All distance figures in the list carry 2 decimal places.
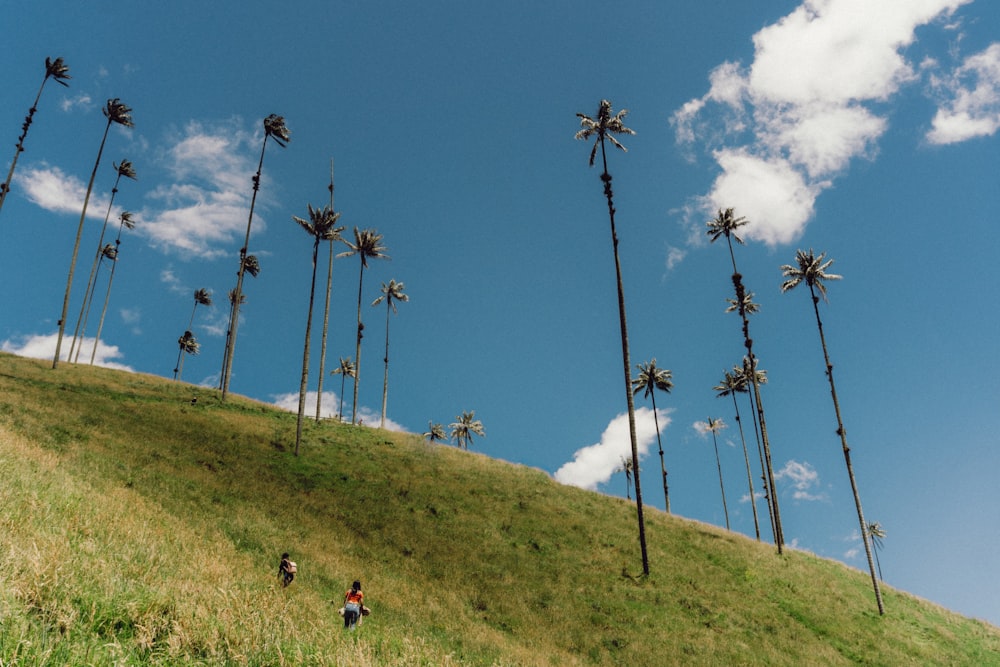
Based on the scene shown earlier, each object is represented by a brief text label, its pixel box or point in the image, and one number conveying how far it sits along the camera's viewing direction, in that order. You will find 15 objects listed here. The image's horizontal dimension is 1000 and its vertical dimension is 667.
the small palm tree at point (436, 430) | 97.75
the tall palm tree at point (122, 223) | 71.12
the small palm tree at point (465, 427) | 93.06
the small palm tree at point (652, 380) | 56.91
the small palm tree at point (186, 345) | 86.75
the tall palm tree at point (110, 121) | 48.53
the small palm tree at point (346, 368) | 86.44
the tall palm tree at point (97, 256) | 58.44
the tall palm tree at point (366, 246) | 55.94
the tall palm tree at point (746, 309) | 37.80
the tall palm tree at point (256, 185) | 51.09
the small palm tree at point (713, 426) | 72.06
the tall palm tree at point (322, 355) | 47.28
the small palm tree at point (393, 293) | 69.19
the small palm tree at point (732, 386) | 55.16
